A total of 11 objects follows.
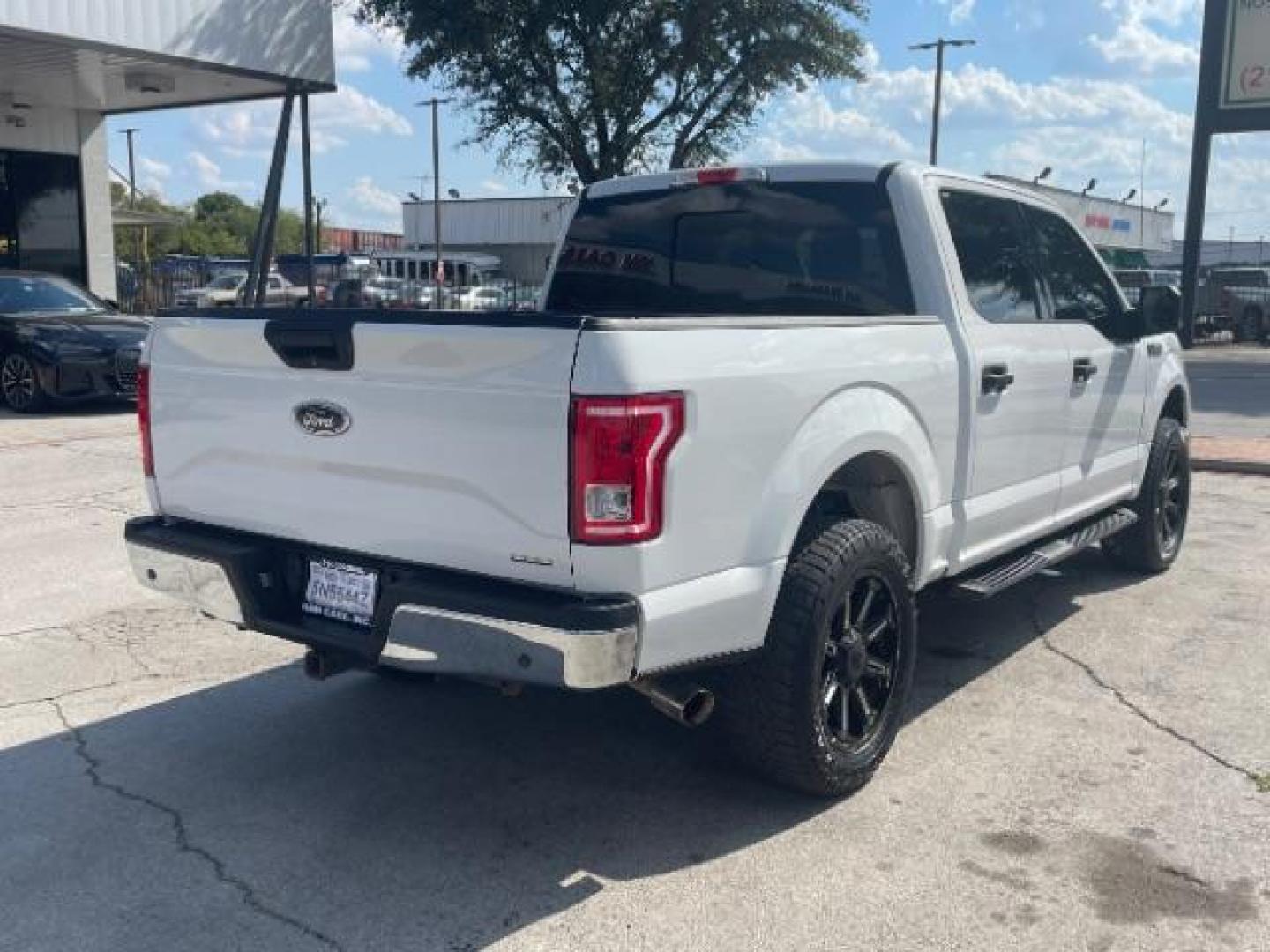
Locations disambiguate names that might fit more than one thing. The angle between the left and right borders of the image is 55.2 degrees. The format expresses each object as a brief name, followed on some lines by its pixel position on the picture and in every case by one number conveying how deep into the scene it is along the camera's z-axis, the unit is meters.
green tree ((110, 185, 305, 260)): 81.71
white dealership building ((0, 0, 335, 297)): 14.89
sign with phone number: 23.84
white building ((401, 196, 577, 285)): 68.69
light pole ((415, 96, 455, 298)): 54.81
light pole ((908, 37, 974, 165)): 39.22
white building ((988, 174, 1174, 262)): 52.24
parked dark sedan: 12.54
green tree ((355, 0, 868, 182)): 22.31
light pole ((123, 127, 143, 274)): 63.06
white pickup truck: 3.05
